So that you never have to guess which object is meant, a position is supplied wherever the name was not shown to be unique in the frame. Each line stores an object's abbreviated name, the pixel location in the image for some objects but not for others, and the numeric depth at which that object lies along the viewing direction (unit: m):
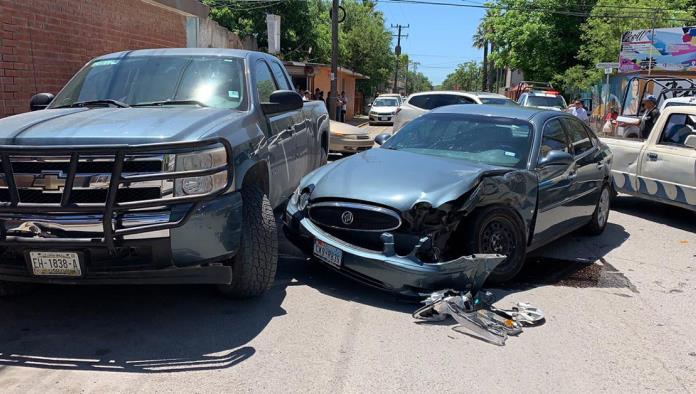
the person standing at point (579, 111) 16.56
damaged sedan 4.73
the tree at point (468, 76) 119.06
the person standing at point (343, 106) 29.57
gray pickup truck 3.63
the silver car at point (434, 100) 14.82
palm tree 54.69
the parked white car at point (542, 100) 21.80
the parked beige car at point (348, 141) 13.50
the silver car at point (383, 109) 32.62
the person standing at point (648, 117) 12.04
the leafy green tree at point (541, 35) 33.35
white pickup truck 8.02
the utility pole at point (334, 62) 23.99
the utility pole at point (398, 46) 70.90
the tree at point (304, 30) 29.78
